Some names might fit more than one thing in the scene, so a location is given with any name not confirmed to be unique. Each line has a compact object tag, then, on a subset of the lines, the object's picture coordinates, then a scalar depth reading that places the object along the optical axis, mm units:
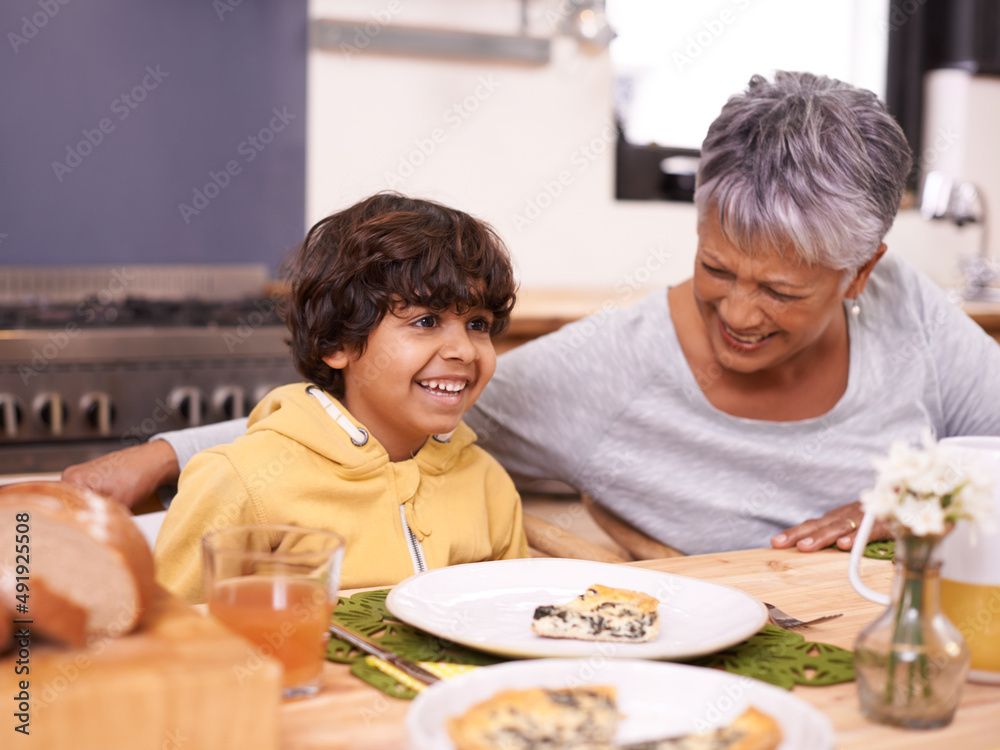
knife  768
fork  919
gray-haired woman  1401
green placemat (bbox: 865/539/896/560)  1215
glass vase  686
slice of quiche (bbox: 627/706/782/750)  610
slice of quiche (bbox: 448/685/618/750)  613
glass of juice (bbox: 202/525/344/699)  714
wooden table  670
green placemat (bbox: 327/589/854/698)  781
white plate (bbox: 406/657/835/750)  631
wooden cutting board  569
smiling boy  1174
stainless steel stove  2104
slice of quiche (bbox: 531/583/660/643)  836
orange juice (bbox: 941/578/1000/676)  783
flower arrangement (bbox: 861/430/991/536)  682
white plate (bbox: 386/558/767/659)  810
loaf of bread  626
